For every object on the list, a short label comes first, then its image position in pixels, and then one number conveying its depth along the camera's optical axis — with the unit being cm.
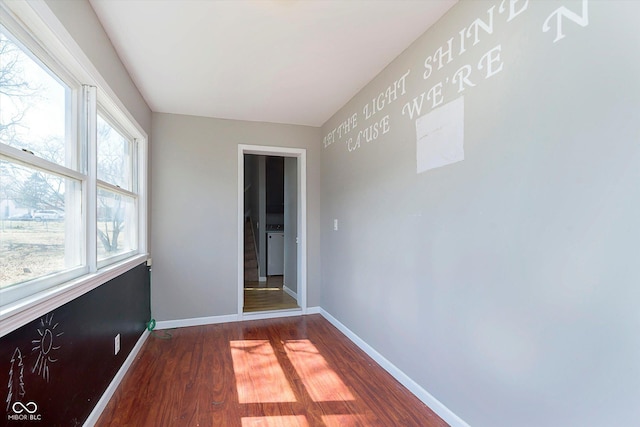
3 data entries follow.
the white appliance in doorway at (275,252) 642
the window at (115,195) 219
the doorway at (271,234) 401
